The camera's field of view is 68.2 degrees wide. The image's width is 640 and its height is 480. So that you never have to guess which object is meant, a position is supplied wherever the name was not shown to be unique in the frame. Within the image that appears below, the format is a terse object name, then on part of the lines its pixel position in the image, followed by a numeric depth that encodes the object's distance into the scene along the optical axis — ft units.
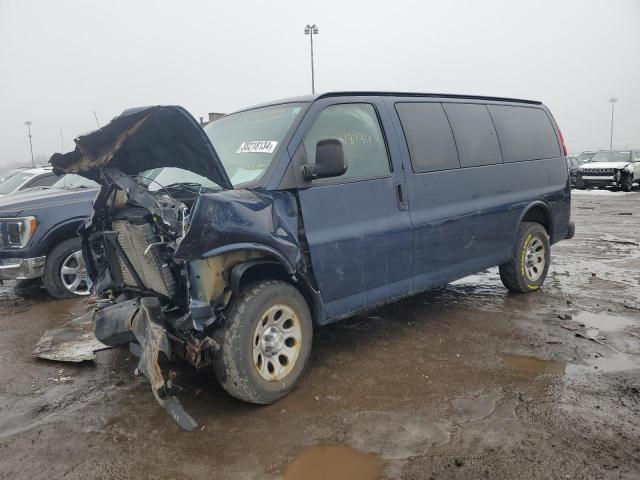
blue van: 9.46
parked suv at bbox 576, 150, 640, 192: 69.00
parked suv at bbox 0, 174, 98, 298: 18.44
